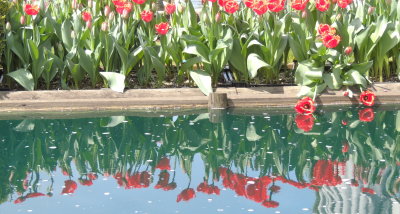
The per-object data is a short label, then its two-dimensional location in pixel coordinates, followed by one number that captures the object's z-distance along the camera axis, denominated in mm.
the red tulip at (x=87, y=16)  7934
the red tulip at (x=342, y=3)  7945
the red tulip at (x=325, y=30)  7617
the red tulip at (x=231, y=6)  7812
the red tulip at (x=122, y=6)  7924
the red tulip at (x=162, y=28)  7812
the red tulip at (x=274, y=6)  7754
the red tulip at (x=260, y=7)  7668
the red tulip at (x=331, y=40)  7613
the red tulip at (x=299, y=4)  7754
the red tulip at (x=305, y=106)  7508
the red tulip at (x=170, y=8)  8016
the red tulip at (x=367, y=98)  7766
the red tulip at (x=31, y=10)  7754
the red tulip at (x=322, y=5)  7824
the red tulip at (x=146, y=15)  7867
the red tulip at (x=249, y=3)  7715
